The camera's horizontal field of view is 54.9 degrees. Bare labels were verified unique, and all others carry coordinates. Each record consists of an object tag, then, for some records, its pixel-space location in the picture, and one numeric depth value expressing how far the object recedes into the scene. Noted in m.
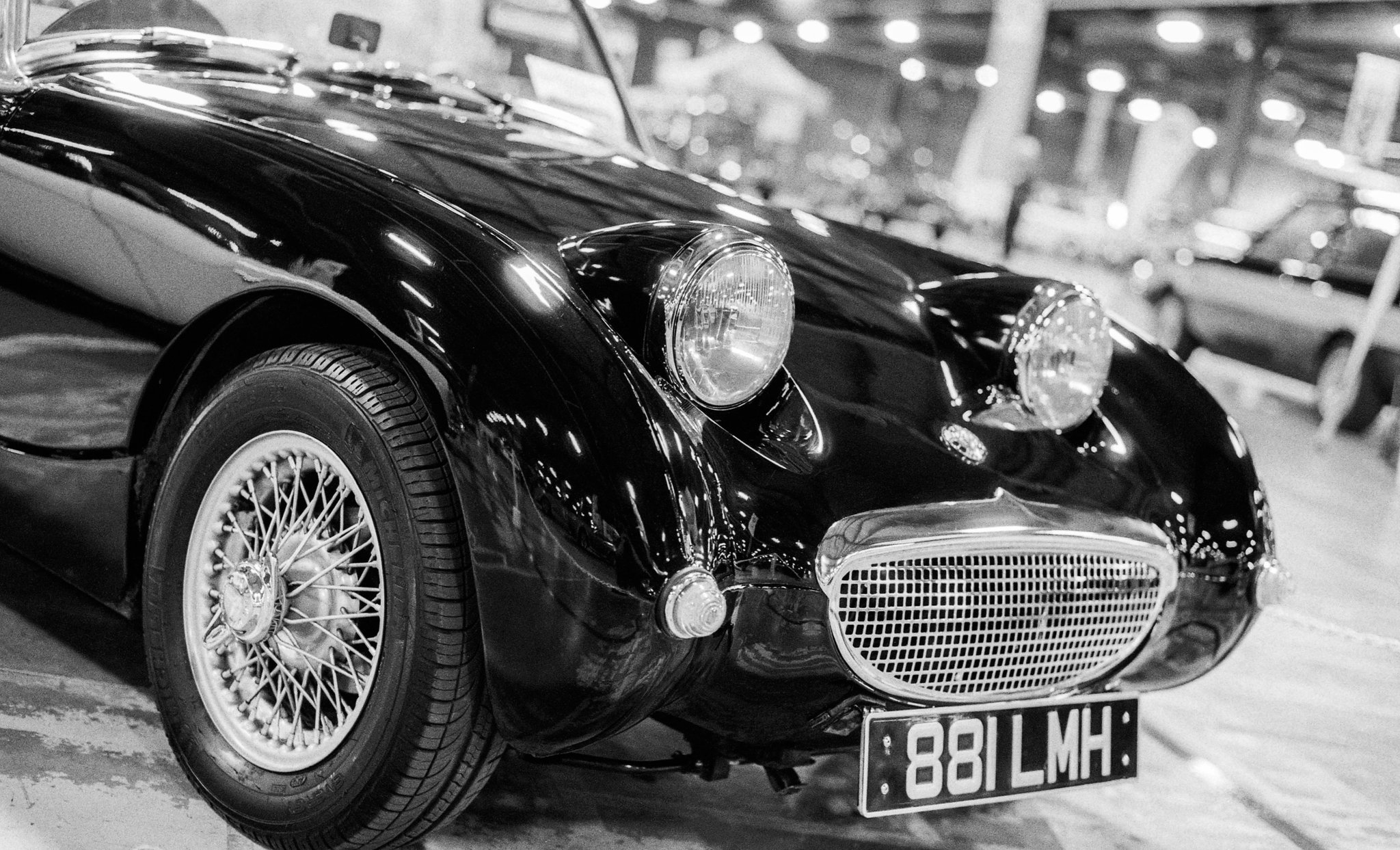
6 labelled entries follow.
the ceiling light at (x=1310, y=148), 31.50
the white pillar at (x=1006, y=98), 18.41
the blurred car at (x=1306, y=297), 9.52
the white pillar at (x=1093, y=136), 37.25
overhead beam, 22.34
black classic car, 1.64
